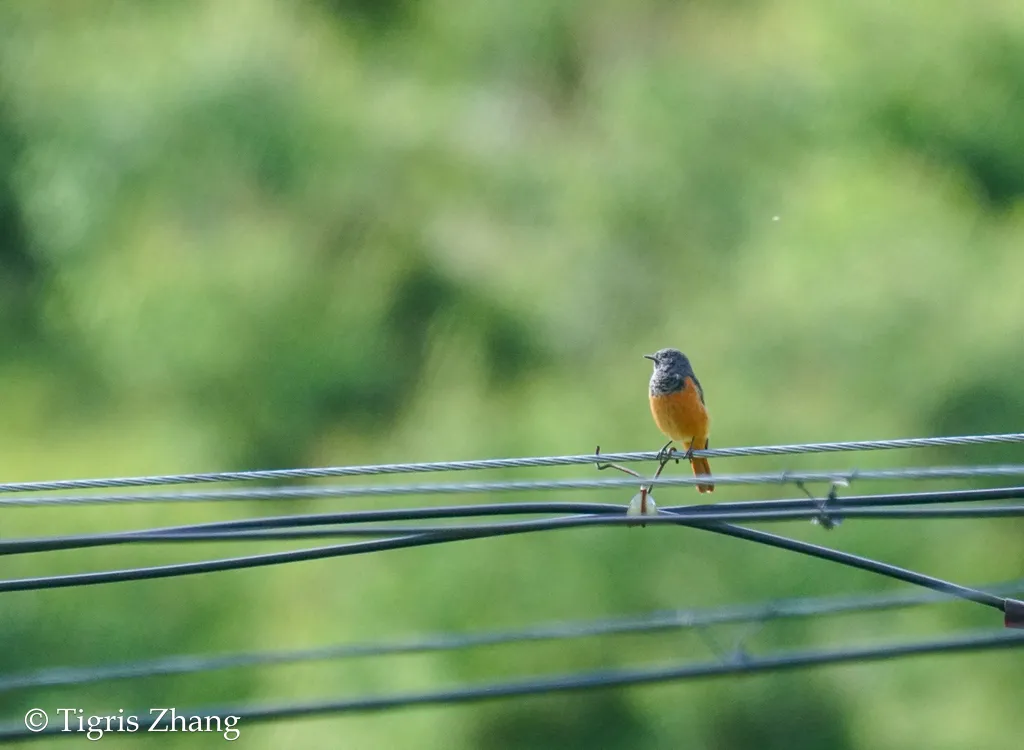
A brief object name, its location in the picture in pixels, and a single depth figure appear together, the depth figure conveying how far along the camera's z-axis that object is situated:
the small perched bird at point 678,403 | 14.09
